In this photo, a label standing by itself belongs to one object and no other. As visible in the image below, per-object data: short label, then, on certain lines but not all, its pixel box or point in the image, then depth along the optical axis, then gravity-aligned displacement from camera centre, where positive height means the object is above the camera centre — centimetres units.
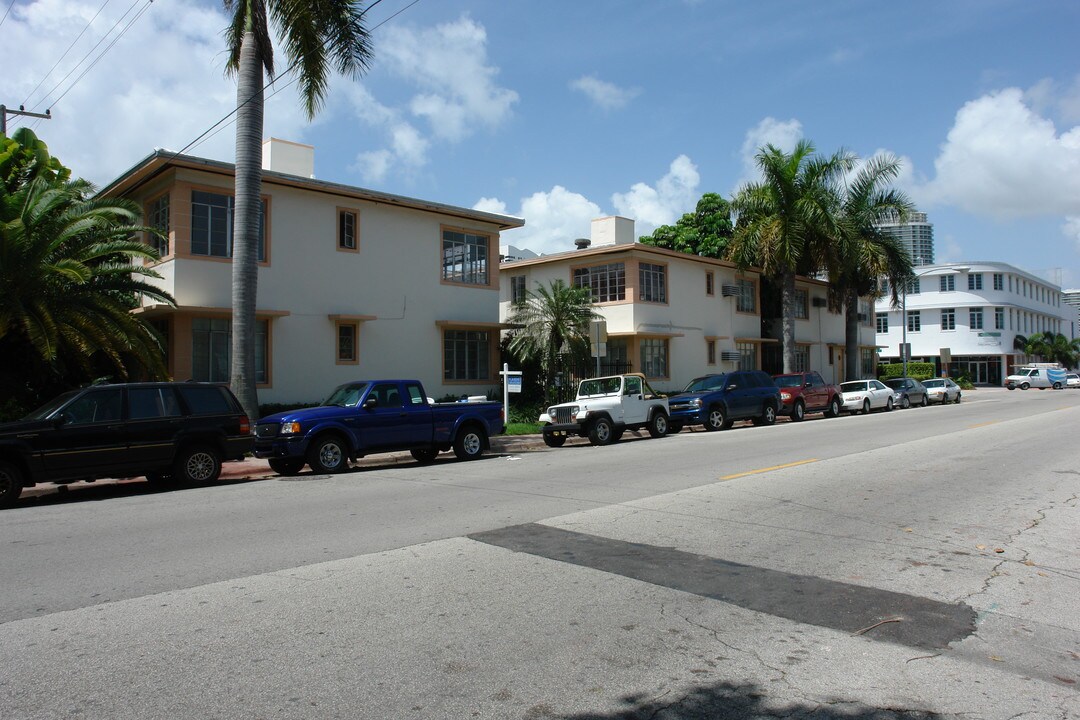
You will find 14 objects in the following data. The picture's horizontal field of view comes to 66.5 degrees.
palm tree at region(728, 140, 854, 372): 3244 +655
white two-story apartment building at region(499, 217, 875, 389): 3134 +306
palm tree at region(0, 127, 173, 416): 1528 +181
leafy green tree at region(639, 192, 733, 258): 4284 +779
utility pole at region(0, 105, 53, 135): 2662 +880
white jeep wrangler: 2011 -90
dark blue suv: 2464 -81
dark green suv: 1155 -84
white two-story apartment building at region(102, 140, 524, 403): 2000 +275
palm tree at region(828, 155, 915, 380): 3431 +531
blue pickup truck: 1450 -93
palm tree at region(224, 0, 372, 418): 1722 +663
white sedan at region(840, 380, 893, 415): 3359 -91
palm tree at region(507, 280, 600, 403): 2558 +152
